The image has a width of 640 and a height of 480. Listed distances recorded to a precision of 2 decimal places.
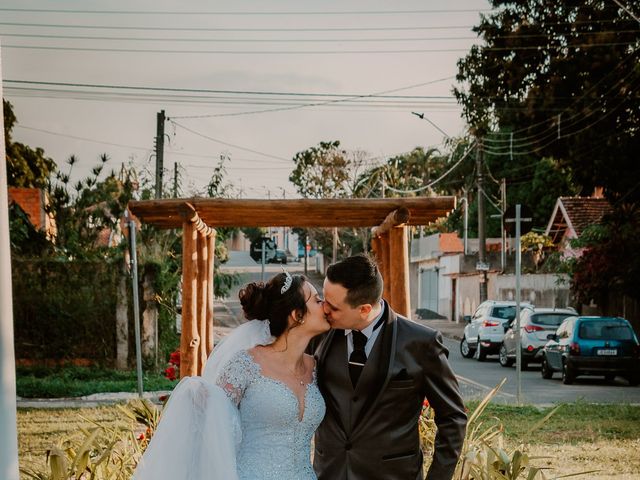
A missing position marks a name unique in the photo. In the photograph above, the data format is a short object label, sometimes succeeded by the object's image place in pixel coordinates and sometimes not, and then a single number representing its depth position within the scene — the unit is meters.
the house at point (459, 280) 42.03
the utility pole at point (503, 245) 48.59
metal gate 64.31
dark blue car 20.70
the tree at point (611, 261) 27.52
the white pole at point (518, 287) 15.49
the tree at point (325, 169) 62.66
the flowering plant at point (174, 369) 11.74
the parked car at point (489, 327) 27.80
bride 4.53
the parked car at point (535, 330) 24.64
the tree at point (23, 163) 40.41
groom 4.55
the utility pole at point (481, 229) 41.50
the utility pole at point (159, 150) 26.91
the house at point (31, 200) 39.90
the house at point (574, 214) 44.56
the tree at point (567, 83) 24.86
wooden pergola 9.38
